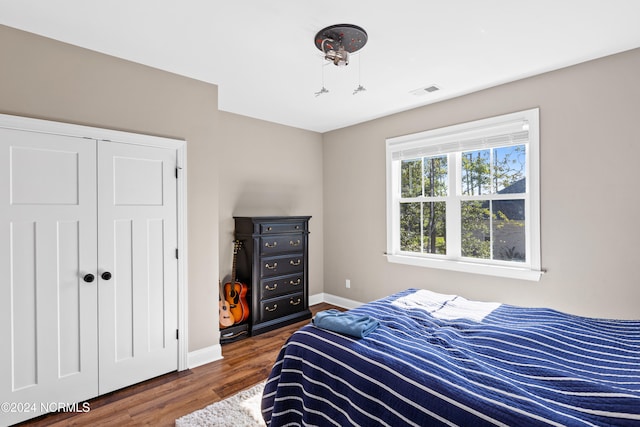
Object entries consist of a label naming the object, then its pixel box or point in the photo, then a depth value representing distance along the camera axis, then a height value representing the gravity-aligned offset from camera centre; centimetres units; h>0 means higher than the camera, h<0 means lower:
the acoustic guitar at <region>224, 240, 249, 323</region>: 359 -95
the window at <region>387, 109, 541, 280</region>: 299 +18
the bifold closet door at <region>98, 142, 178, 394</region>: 249 -39
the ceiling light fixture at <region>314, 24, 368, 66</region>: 211 +123
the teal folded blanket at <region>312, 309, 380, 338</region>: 181 -65
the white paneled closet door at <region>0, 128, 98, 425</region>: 212 -39
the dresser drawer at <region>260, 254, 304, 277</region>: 377 -62
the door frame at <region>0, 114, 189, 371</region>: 279 -16
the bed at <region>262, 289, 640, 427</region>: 122 -73
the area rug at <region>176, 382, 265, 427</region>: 212 -140
